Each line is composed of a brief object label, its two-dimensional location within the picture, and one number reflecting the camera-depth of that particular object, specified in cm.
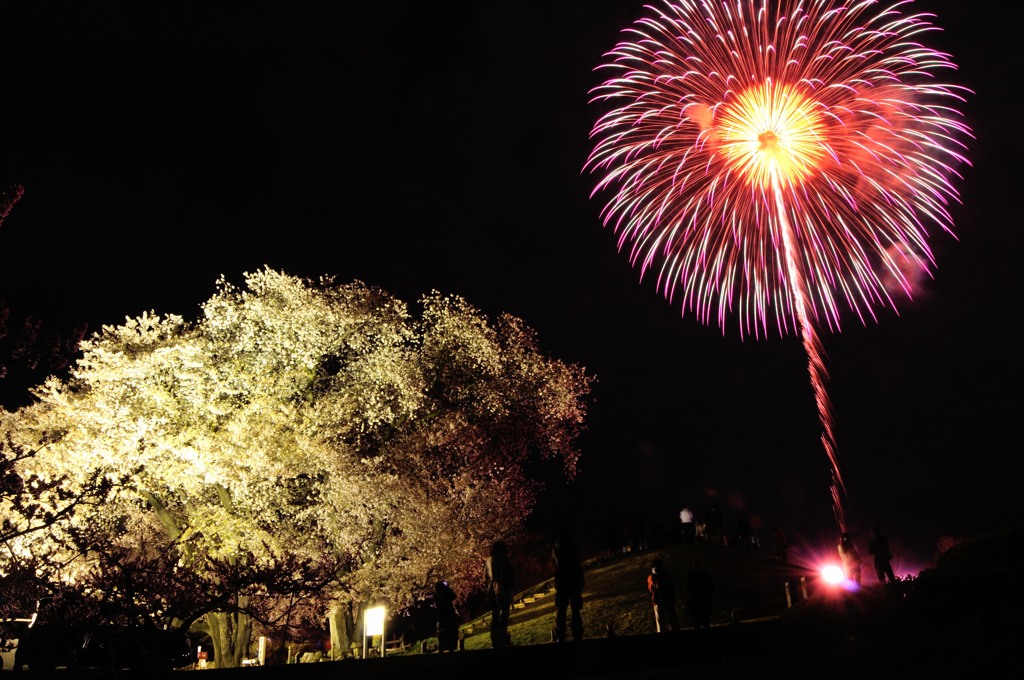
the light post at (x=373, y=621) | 1898
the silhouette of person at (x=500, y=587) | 1343
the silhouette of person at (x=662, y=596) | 1673
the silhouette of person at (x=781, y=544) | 3183
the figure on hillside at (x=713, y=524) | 3650
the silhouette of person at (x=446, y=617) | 1586
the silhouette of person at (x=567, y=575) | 1305
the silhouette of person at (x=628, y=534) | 3691
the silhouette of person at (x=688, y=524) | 3919
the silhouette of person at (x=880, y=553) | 2119
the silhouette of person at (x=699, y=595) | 1579
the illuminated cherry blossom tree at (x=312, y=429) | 2480
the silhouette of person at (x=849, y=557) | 2130
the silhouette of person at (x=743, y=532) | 3525
